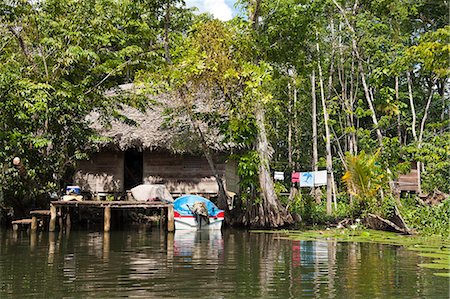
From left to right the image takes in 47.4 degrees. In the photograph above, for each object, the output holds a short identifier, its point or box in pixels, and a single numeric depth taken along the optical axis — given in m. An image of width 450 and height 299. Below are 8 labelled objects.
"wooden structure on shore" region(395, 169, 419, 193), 22.58
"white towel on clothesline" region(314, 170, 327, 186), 15.83
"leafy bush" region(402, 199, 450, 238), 10.90
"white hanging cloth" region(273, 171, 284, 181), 17.66
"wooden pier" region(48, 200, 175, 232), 12.30
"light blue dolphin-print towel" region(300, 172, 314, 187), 16.25
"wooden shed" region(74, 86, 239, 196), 15.23
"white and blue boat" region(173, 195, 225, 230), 12.59
